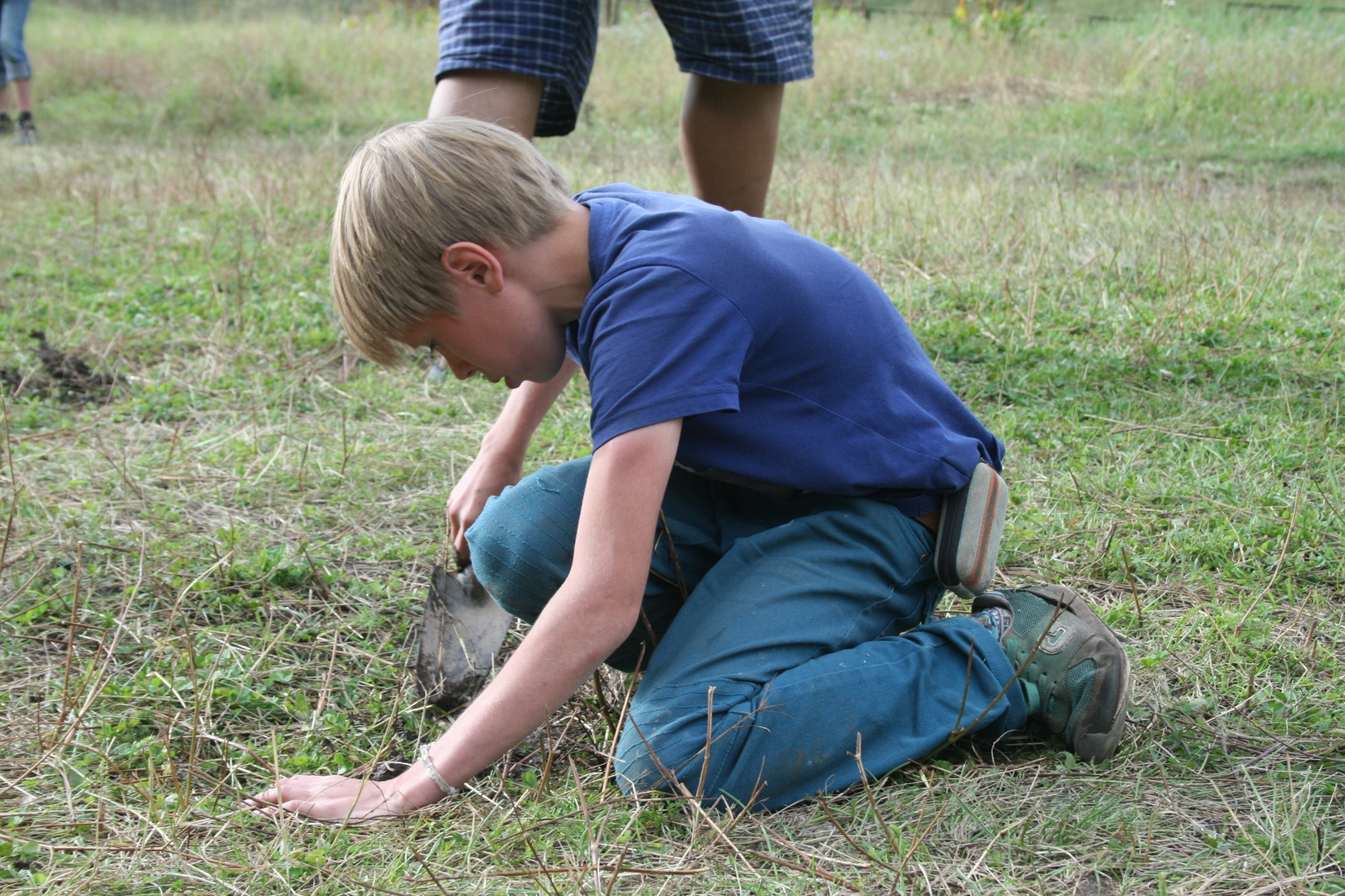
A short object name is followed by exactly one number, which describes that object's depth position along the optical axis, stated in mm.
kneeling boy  4146
